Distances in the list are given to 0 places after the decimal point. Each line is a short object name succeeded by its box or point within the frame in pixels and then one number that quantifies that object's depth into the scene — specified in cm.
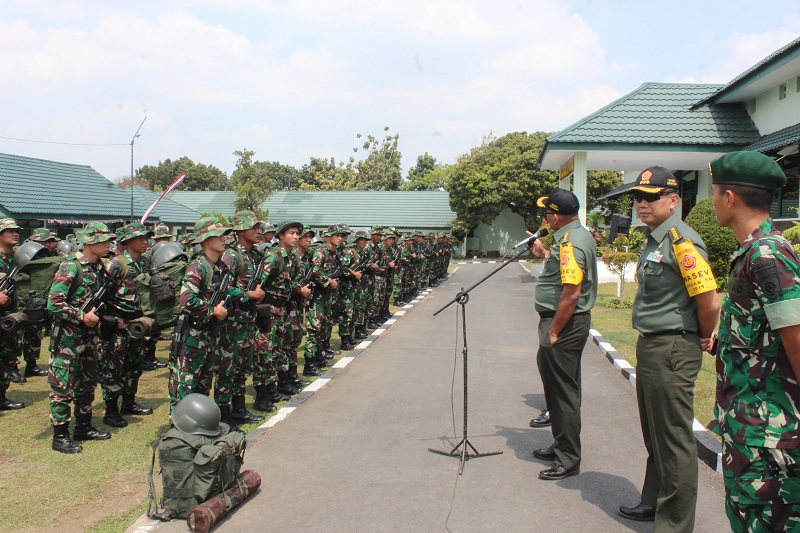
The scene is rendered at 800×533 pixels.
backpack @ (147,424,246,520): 404
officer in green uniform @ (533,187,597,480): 452
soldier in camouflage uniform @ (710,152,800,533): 234
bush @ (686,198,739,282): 1451
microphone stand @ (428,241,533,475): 489
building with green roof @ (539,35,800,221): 1530
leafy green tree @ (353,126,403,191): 5572
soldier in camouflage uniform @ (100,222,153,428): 611
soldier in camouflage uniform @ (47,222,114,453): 543
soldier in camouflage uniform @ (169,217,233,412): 530
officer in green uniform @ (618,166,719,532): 351
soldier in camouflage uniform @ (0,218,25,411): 683
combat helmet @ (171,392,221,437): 425
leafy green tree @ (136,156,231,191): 6656
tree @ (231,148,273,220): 3703
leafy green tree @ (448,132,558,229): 3728
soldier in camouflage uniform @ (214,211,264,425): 577
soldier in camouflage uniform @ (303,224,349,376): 805
